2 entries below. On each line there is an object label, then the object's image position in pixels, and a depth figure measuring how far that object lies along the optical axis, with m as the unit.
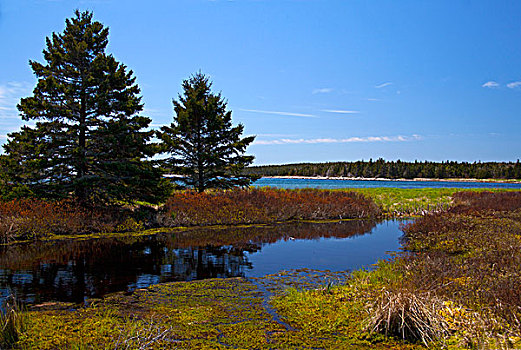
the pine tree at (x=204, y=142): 30.53
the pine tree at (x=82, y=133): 20.88
